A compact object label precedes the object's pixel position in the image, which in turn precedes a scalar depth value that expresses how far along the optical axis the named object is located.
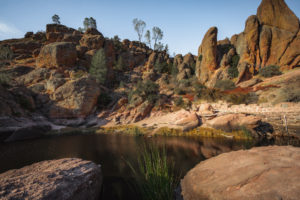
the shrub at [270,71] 22.22
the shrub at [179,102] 20.60
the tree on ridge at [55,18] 58.10
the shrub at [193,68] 40.36
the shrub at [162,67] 43.06
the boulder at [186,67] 37.50
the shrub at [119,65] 41.69
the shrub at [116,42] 49.35
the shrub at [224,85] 23.03
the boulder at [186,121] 14.87
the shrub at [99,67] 33.16
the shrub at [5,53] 34.27
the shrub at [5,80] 19.36
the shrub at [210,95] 19.00
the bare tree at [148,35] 60.50
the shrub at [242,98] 15.81
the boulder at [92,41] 41.09
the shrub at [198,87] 23.53
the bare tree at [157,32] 59.96
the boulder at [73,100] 22.06
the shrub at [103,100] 25.21
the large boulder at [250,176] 1.84
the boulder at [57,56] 31.08
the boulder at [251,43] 27.03
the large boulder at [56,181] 2.20
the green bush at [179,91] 24.44
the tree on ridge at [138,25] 61.03
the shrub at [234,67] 27.48
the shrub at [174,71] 40.06
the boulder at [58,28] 48.53
